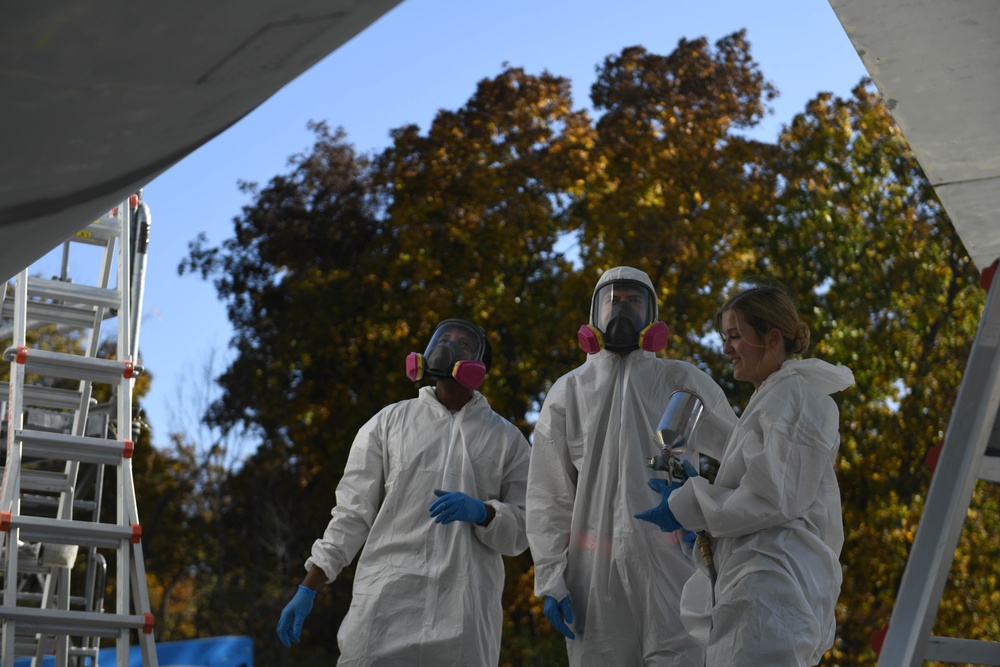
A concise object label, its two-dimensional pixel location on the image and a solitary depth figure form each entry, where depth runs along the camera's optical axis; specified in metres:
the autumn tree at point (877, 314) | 11.91
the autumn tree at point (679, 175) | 12.98
